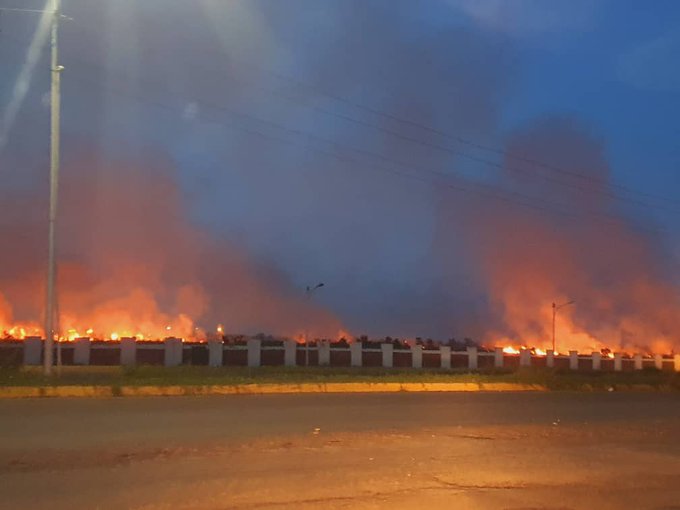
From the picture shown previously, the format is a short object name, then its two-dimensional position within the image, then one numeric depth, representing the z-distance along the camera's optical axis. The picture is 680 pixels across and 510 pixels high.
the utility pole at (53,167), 19.05
